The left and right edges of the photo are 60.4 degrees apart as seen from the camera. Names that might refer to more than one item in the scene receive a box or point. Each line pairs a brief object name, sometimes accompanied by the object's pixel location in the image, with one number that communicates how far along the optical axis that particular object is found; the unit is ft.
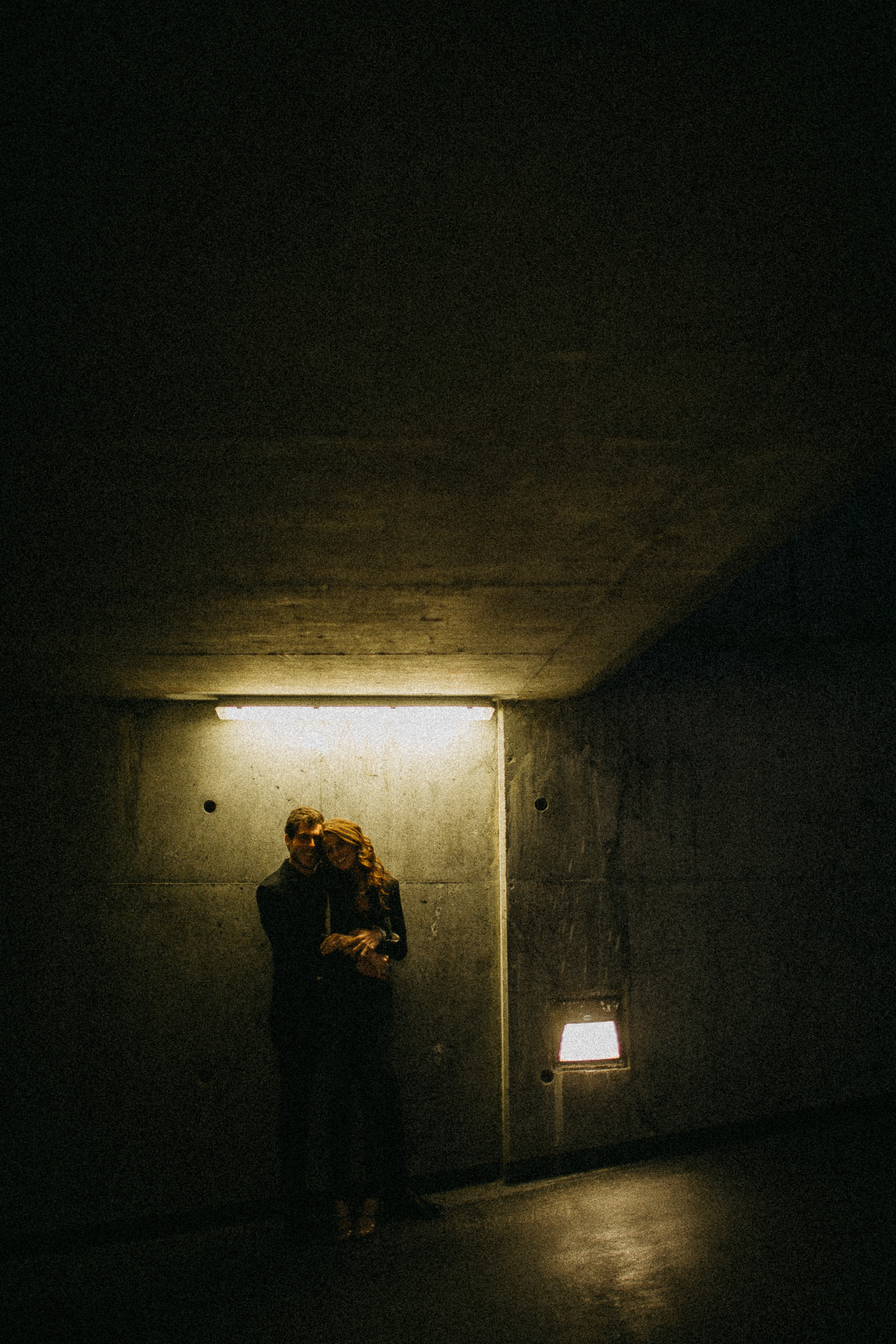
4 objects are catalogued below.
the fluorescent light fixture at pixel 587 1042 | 18.61
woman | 16.30
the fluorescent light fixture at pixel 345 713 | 19.53
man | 16.51
